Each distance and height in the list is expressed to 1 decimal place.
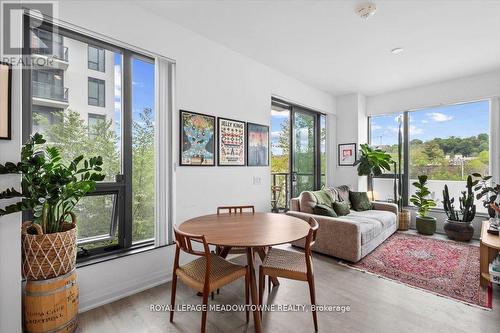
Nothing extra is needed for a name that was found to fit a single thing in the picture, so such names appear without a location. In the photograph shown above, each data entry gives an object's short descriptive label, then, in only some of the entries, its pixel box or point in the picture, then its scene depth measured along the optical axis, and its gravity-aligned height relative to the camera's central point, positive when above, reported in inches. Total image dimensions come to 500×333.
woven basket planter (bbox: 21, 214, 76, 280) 65.1 -24.1
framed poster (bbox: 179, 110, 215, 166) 108.6 +12.9
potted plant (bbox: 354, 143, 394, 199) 188.4 +4.0
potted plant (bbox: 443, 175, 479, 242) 155.4 -34.6
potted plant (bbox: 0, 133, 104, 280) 62.2 -10.3
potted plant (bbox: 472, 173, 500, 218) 140.6 -13.8
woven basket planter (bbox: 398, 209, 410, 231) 183.2 -41.9
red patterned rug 95.2 -49.0
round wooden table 66.5 -20.8
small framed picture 205.8 +10.6
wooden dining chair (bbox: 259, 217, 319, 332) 71.9 -31.6
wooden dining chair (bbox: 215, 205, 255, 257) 91.5 -33.1
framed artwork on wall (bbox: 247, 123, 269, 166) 139.3 +12.9
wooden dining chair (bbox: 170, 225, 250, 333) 64.3 -31.3
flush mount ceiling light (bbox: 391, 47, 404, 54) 127.4 +62.5
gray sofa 121.0 -35.1
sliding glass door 177.3 +10.5
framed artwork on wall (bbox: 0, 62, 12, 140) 61.0 +16.8
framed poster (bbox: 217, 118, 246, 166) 124.0 +13.0
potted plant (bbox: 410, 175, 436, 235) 171.8 -30.6
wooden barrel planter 64.7 -38.3
